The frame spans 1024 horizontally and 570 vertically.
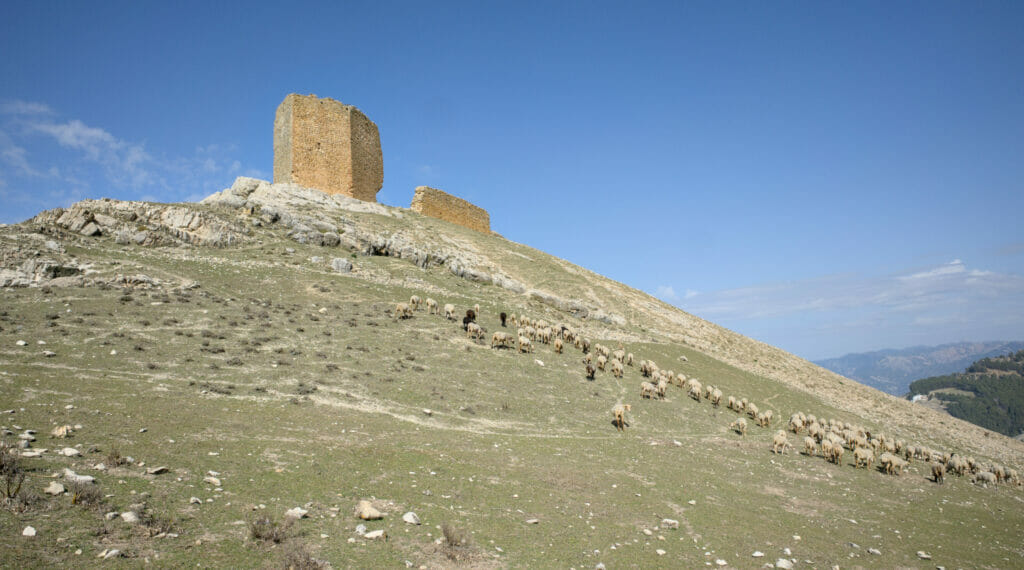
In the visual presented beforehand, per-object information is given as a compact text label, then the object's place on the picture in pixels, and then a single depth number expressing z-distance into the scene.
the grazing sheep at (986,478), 21.06
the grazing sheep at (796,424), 24.55
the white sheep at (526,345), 26.00
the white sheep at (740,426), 22.15
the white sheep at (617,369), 26.48
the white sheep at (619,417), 19.00
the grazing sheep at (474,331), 26.16
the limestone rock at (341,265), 33.64
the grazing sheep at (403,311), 27.06
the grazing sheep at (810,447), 20.64
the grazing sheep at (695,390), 26.22
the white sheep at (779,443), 20.08
